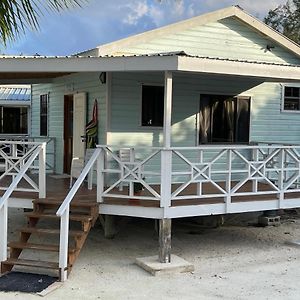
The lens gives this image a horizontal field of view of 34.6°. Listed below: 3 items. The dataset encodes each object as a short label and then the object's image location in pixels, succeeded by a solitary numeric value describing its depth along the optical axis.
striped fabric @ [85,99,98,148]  9.56
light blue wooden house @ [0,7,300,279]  7.39
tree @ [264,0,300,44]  29.39
